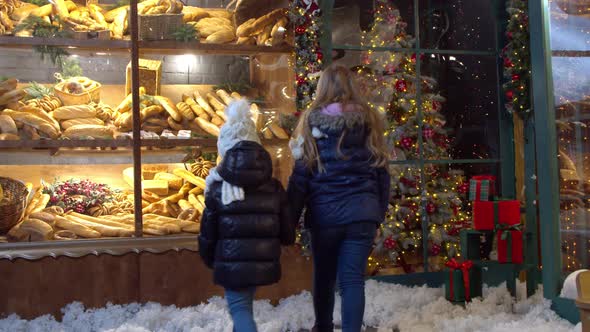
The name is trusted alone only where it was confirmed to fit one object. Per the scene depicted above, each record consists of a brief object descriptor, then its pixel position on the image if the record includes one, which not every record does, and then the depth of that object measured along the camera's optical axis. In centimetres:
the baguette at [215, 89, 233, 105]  573
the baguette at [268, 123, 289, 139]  574
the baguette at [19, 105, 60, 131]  526
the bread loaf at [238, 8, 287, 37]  579
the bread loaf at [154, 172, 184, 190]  550
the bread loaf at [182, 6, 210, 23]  571
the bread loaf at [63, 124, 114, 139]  531
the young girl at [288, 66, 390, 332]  375
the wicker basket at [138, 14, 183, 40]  546
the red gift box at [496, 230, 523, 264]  514
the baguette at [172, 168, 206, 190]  555
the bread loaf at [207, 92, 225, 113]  569
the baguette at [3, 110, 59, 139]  521
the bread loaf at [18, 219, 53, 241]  506
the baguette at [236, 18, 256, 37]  578
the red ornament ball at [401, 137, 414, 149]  606
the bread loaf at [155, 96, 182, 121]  557
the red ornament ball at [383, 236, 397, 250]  590
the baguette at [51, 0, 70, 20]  539
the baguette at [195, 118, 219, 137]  560
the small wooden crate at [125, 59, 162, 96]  545
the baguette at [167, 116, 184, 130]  557
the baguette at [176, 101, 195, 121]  564
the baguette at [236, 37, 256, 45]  577
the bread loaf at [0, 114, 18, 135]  515
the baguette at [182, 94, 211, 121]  566
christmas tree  603
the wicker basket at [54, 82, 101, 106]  536
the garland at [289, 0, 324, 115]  566
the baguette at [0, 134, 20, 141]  512
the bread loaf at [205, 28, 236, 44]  565
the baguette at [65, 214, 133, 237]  521
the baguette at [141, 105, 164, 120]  547
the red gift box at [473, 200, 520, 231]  527
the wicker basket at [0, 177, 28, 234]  501
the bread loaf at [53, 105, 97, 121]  534
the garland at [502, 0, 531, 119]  591
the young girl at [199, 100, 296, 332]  351
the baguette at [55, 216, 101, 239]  516
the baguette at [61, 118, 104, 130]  535
